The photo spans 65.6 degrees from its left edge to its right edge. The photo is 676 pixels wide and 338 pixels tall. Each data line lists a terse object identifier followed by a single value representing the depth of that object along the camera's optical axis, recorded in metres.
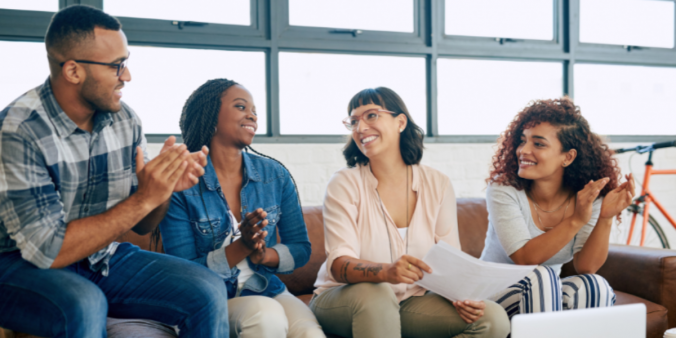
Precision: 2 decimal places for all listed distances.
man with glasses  1.21
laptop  1.11
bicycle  3.27
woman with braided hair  1.56
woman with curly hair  1.81
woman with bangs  1.57
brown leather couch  2.04
